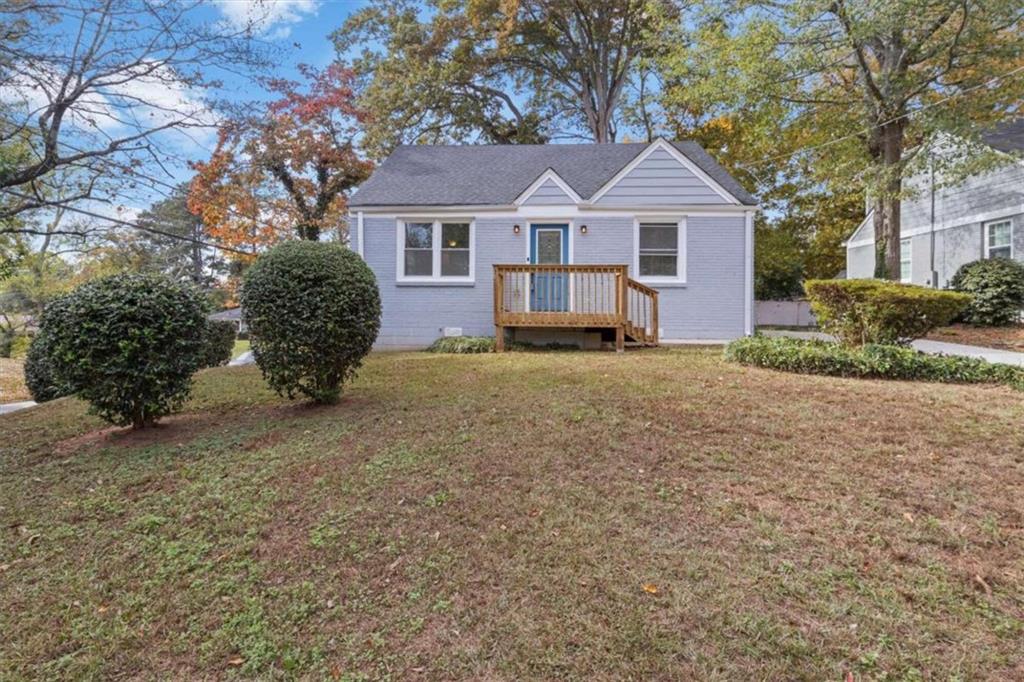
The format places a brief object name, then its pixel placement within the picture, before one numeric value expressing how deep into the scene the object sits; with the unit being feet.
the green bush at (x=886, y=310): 22.22
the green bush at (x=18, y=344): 55.01
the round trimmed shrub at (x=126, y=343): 14.24
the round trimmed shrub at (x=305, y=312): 15.57
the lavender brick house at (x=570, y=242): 34.94
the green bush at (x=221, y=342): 34.40
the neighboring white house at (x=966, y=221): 41.60
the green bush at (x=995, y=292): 38.37
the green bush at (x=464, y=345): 30.68
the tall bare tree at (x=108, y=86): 17.61
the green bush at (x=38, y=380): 28.32
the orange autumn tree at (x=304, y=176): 53.67
